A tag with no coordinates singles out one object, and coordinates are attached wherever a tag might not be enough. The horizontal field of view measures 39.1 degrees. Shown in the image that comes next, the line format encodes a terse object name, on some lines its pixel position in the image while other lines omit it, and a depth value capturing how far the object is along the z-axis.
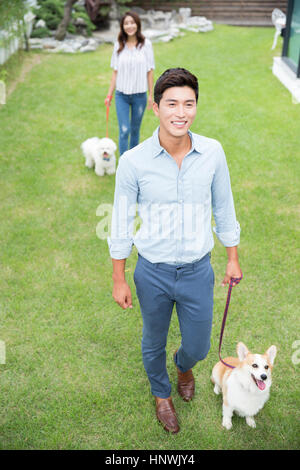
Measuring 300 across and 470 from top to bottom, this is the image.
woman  5.49
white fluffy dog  6.12
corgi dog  2.75
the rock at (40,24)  13.90
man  2.26
